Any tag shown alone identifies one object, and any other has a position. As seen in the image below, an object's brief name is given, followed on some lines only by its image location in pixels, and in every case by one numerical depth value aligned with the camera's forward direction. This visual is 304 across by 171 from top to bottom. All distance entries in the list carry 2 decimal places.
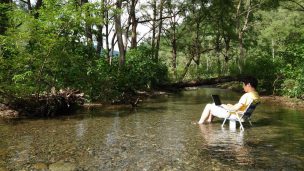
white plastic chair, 8.01
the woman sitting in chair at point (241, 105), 8.12
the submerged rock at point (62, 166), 4.69
